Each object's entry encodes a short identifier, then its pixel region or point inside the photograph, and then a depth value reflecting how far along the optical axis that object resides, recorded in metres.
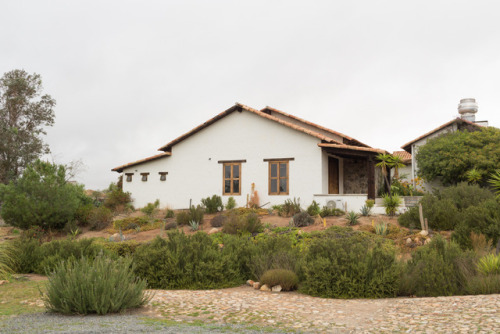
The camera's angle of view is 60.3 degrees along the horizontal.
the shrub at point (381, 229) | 15.30
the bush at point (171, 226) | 19.70
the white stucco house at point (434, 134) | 26.14
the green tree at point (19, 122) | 31.59
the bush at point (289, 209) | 20.23
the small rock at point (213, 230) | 17.82
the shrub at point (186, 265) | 9.41
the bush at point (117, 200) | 25.20
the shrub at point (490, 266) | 8.27
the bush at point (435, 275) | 8.16
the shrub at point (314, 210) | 19.89
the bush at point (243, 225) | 16.66
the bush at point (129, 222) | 20.75
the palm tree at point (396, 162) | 22.36
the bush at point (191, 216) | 19.97
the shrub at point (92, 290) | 6.55
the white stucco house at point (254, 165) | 21.89
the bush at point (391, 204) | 19.12
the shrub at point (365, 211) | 19.31
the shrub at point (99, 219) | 21.25
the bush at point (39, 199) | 19.36
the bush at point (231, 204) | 22.95
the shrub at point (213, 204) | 22.39
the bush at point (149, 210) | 22.78
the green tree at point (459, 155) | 22.70
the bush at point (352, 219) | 17.52
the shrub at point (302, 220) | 18.02
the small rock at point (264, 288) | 8.91
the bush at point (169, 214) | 22.34
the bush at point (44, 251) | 11.66
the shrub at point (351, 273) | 8.19
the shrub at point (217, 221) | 19.30
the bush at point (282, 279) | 8.87
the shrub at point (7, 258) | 11.04
